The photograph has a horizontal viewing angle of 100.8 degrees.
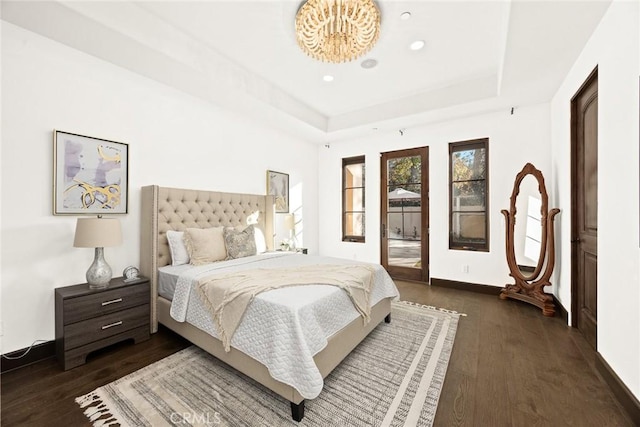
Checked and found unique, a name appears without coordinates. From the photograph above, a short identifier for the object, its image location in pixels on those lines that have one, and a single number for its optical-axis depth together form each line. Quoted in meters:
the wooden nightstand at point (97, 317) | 2.01
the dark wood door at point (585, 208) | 2.26
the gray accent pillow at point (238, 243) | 3.11
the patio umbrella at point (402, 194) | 4.55
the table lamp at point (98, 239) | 2.12
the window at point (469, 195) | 3.95
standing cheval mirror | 3.12
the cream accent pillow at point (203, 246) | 2.83
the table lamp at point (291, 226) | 4.41
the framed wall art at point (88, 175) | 2.26
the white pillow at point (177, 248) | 2.82
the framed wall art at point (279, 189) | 4.36
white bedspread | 1.50
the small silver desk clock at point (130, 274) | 2.49
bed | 1.72
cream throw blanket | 1.83
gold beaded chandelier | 1.97
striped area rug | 1.53
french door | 4.43
